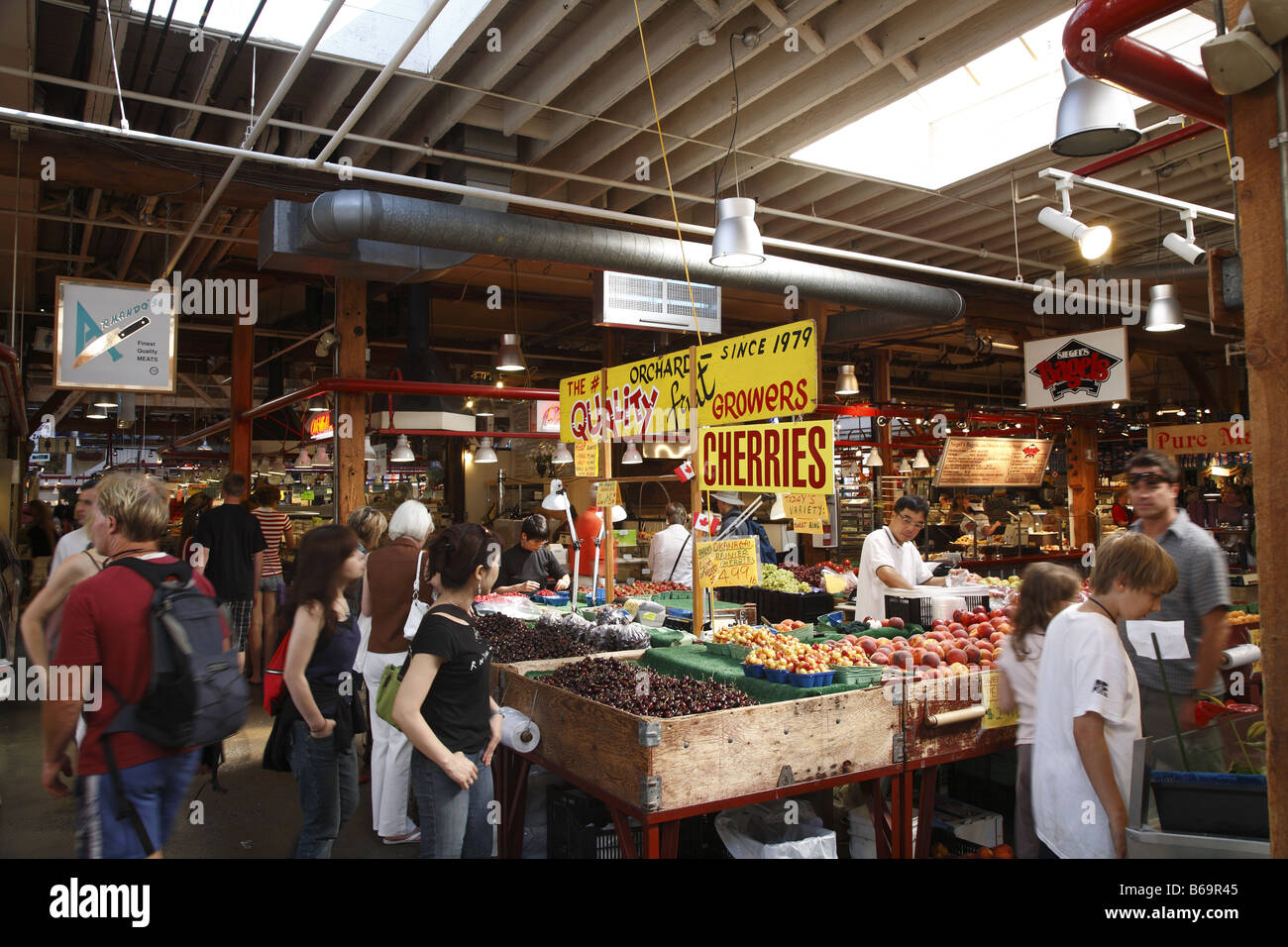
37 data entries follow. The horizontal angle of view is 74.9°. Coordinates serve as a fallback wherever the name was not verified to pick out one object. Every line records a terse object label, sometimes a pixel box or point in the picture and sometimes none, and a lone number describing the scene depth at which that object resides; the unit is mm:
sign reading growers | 4555
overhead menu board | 11922
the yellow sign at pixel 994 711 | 4215
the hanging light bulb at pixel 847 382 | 12327
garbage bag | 3576
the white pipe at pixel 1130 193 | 5527
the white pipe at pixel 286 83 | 3767
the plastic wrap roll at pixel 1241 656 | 4727
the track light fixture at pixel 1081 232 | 6031
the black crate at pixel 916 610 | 5719
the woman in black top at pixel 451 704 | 2992
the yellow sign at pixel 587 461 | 6742
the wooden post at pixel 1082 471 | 14312
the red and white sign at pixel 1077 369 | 9577
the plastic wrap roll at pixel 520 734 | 3977
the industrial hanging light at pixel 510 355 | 10492
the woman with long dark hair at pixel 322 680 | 3629
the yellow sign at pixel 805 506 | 5428
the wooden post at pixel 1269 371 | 2141
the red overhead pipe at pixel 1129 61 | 2674
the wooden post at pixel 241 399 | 11055
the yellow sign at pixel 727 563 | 4996
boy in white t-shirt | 2871
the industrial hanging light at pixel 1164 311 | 8523
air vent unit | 7633
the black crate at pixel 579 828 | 3896
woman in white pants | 4699
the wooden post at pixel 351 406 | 8453
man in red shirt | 2674
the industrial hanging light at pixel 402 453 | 12219
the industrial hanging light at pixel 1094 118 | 4102
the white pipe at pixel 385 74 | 3678
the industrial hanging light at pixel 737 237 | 5375
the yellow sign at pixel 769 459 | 4473
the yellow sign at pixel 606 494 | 6469
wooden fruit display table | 3236
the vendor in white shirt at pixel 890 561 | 6141
